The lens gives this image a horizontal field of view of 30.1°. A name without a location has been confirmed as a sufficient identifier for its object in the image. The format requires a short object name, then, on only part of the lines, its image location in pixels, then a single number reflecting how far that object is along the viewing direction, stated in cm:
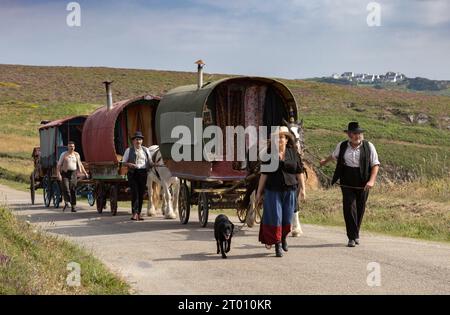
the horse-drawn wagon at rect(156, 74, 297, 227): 1675
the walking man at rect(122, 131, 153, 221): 1922
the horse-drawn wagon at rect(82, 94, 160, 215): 2131
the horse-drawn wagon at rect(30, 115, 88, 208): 2611
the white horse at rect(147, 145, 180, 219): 1975
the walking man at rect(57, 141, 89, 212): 2275
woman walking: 1208
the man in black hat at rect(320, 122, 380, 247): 1354
